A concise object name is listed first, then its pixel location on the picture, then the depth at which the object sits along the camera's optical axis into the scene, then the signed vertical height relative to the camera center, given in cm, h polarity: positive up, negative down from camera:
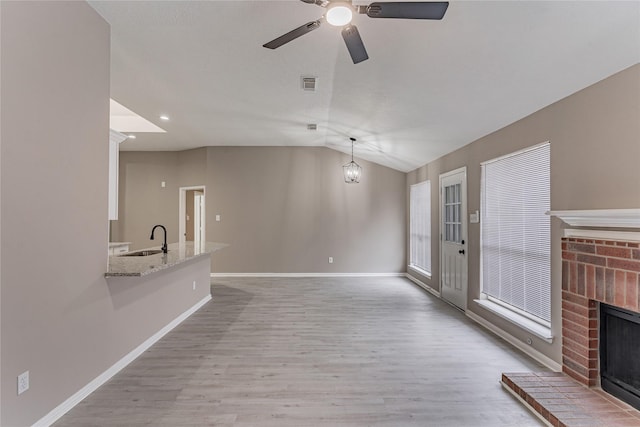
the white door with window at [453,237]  442 -28
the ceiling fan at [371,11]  166 +115
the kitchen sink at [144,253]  390 -44
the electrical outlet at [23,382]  182 -97
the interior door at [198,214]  808 +11
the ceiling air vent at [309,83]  351 +157
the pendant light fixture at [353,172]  634 +97
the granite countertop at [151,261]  259 -43
